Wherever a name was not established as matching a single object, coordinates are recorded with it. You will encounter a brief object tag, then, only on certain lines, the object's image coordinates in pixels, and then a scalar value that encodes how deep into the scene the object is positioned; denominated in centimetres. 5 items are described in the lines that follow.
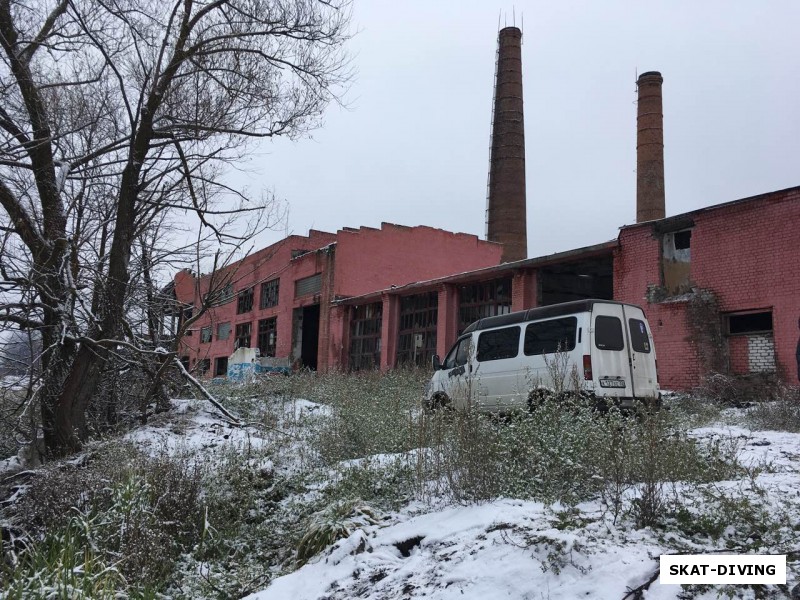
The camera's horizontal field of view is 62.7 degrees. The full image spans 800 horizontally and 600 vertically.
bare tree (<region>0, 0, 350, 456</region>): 944
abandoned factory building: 1445
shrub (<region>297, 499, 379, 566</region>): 564
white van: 1062
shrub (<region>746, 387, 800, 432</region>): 1030
